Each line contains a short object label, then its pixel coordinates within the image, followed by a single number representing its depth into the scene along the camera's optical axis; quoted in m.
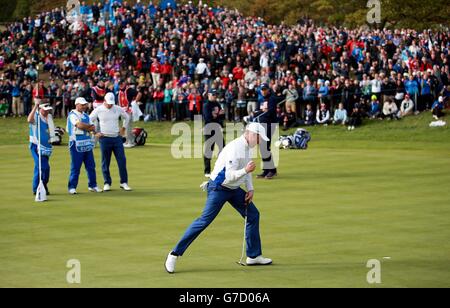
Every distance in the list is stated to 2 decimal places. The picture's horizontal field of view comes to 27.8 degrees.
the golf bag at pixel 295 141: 33.41
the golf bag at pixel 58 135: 35.81
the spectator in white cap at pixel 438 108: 39.56
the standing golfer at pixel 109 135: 23.11
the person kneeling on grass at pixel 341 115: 40.88
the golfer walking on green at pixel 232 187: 13.80
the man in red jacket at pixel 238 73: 45.36
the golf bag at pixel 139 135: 35.19
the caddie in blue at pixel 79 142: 22.86
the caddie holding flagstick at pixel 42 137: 22.47
